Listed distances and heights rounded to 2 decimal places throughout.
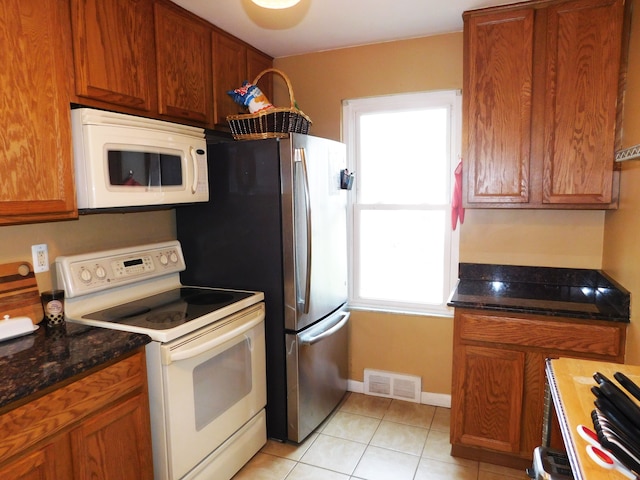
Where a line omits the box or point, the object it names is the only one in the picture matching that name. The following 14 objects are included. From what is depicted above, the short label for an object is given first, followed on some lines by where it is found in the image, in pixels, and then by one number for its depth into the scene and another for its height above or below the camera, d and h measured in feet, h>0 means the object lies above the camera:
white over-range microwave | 5.69 +0.62
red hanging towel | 8.63 -0.01
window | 9.18 +0.02
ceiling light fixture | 5.17 +2.35
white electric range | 5.85 -2.02
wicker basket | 7.65 +1.40
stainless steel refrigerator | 7.53 -0.81
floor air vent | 9.66 -4.11
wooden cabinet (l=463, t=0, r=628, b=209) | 6.97 +1.59
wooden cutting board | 5.77 -1.17
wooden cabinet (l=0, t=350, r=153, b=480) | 4.20 -2.43
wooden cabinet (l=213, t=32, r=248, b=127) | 8.18 +2.53
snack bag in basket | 8.05 +1.93
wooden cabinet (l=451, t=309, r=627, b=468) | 6.64 -2.75
